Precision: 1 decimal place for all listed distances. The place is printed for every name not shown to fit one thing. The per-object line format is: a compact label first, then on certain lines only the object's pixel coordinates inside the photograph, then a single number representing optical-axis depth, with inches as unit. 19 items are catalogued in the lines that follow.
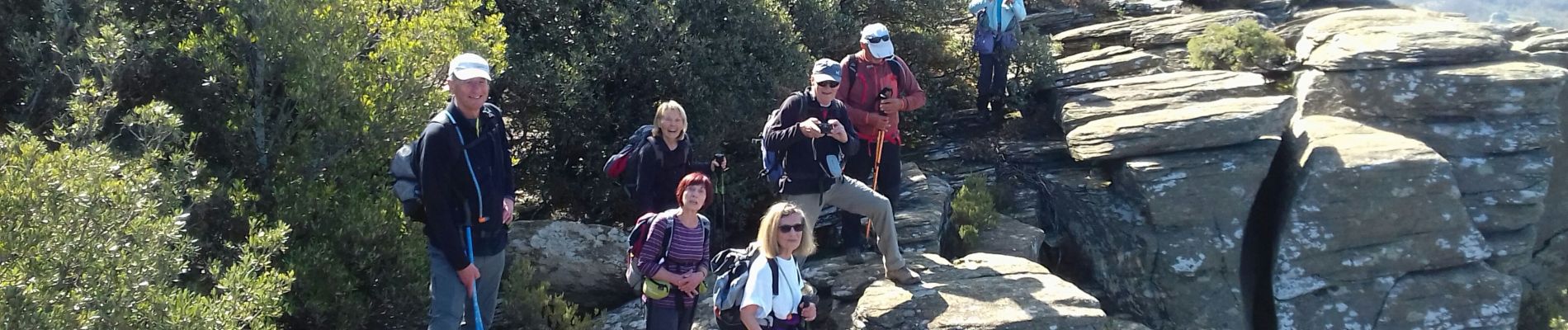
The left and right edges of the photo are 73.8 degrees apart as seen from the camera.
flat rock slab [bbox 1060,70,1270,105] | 614.5
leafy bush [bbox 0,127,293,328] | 203.6
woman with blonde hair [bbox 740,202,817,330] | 275.6
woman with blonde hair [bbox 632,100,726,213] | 334.0
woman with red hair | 288.8
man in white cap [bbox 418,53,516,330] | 256.4
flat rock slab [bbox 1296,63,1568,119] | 597.9
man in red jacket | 399.2
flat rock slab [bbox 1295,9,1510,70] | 608.4
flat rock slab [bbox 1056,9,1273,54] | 764.0
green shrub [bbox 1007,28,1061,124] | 674.8
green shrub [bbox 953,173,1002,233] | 532.1
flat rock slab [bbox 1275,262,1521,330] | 556.4
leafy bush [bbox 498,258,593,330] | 382.3
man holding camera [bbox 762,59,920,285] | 353.1
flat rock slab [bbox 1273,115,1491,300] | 553.0
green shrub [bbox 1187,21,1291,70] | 685.9
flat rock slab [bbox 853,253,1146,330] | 366.0
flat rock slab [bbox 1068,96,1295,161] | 558.9
